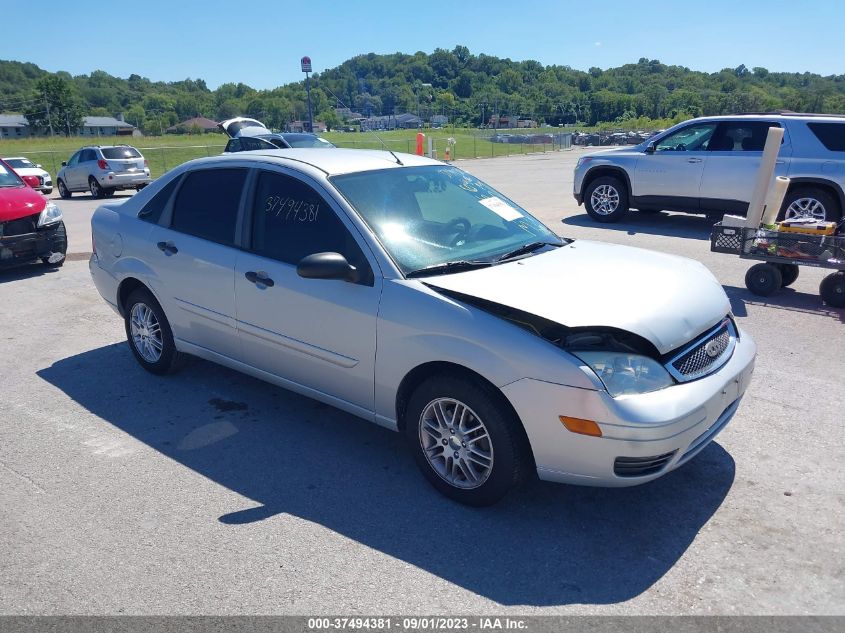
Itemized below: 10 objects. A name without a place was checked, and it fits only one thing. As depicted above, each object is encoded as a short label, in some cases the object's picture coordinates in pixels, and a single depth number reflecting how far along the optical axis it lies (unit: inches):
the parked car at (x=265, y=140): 775.7
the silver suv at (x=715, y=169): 395.9
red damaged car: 348.8
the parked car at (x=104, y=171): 815.1
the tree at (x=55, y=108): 4234.7
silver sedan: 123.3
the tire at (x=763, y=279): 294.2
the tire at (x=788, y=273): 310.8
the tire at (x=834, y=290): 275.3
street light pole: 1501.7
